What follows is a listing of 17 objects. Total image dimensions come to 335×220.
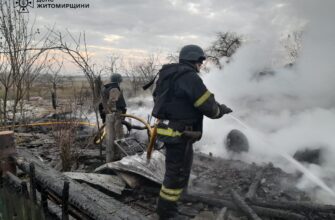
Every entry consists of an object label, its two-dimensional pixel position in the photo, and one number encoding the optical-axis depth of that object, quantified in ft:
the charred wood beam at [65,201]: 7.43
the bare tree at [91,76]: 21.53
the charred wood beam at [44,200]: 9.17
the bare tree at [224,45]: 96.63
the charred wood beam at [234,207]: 12.66
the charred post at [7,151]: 11.00
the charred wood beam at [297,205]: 12.72
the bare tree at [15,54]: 20.48
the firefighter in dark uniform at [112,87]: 23.85
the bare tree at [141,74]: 77.39
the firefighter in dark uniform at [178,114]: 12.15
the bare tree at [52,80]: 26.76
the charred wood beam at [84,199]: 6.63
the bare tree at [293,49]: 93.32
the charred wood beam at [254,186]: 14.25
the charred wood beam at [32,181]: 9.04
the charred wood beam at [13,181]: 9.89
